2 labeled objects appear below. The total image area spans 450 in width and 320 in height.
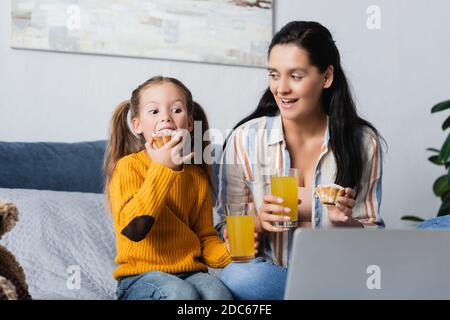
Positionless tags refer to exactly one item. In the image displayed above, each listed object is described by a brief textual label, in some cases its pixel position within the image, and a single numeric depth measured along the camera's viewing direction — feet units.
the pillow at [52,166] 6.76
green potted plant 7.93
